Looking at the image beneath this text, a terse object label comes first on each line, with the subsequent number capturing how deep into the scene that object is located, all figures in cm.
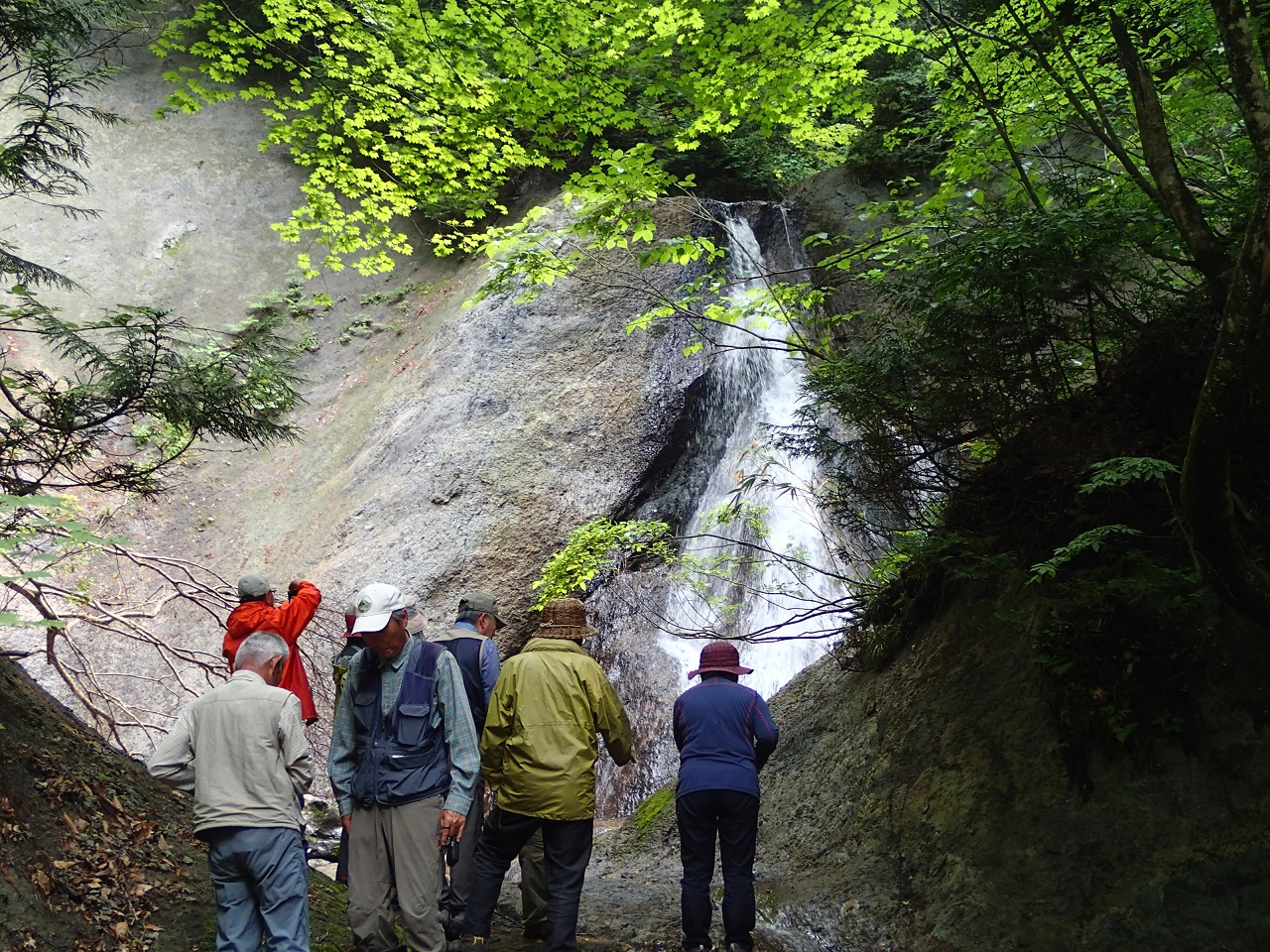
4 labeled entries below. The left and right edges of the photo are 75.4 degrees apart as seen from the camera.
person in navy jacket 454
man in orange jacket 550
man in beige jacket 350
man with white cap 383
